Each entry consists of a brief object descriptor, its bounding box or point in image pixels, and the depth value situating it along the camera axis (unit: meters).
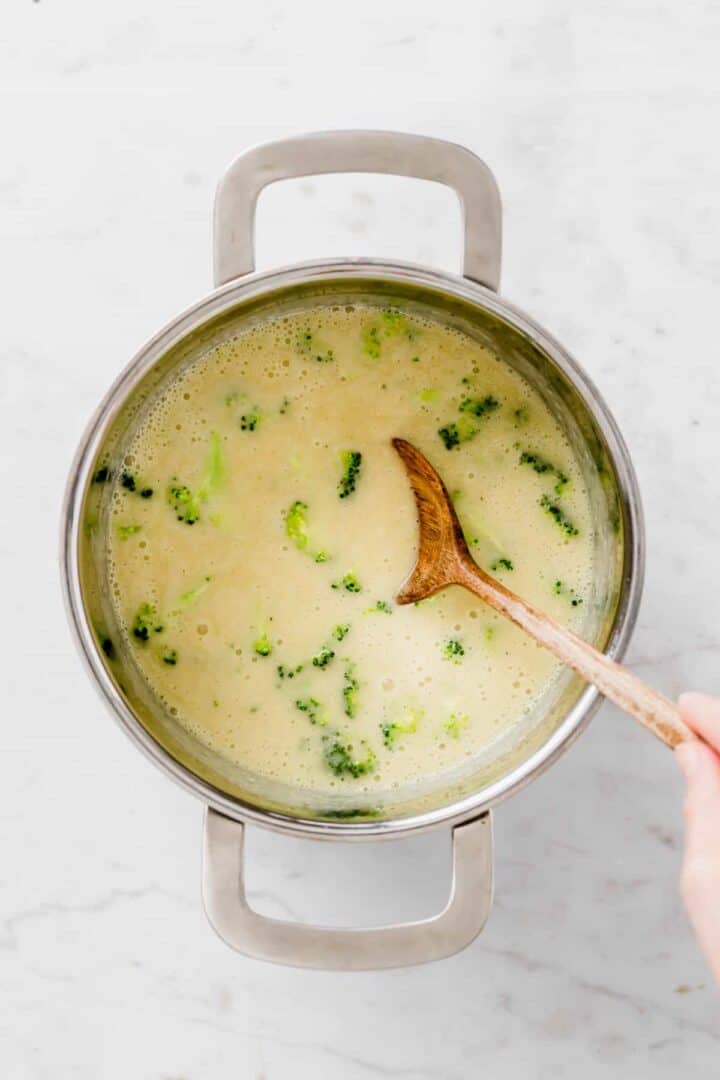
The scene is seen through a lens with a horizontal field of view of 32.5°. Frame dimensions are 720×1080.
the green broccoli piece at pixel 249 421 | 1.35
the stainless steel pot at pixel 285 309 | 1.15
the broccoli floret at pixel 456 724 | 1.38
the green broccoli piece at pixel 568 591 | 1.38
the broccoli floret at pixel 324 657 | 1.36
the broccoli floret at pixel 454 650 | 1.37
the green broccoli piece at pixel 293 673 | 1.36
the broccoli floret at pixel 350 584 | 1.35
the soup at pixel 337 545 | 1.35
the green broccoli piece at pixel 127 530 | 1.35
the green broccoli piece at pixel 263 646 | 1.35
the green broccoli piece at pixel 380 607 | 1.35
